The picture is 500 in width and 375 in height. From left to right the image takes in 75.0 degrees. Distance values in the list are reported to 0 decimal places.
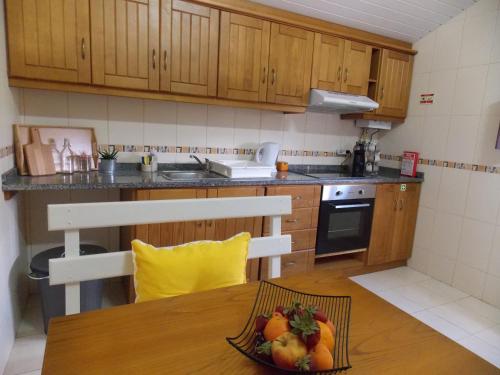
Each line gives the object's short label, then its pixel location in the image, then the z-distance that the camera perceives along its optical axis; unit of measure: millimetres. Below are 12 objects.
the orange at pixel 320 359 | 594
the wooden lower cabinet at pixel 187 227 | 2025
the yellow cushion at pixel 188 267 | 982
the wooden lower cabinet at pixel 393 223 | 2898
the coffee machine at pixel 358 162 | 2969
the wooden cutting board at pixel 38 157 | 1911
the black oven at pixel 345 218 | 2627
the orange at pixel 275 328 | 633
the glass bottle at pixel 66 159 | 2115
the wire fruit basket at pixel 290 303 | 661
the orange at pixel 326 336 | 635
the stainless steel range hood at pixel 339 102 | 2562
